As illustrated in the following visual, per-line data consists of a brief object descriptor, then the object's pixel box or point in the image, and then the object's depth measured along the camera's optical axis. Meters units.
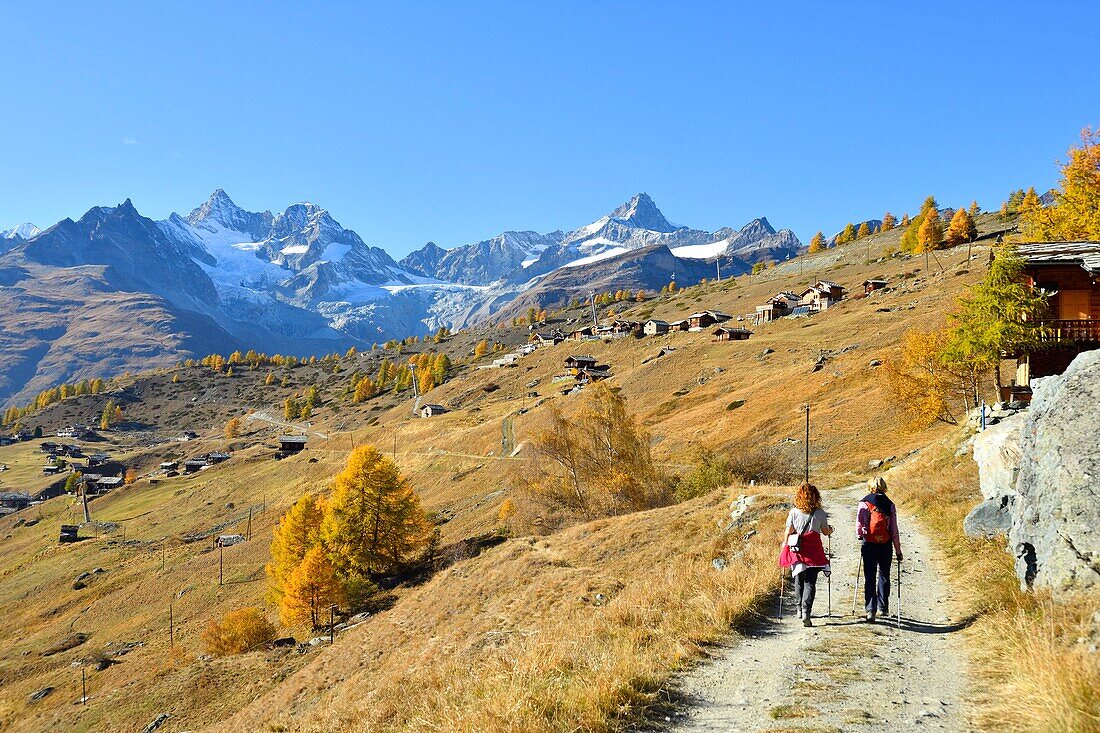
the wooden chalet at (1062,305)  28.86
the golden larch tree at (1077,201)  41.56
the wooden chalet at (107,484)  147.12
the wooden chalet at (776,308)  139.75
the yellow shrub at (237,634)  52.12
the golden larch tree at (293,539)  63.38
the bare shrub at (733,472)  44.67
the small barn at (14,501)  146.00
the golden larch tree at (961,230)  149.38
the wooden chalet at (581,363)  143.88
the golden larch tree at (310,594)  53.34
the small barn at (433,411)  140.25
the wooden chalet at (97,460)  174.09
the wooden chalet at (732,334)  120.94
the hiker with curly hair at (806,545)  11.67
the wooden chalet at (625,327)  170.95
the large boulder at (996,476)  15.02
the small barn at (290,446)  147.25
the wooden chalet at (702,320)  149.12
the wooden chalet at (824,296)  134.25
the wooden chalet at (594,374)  127.35
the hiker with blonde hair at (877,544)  11.49
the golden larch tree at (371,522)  60.72
